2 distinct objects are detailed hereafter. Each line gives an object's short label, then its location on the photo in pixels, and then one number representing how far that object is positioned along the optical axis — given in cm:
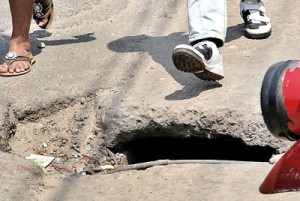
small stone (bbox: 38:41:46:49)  644
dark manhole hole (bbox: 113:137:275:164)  508
